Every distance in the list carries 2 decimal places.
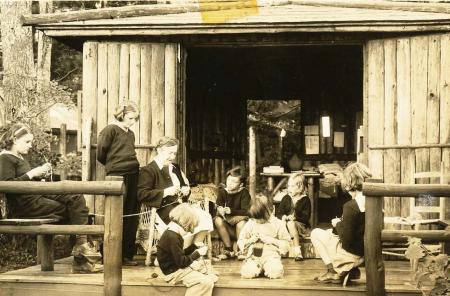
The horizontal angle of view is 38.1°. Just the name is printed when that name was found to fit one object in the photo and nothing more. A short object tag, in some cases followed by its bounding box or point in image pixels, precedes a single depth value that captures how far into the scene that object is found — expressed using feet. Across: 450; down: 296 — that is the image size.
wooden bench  21.44
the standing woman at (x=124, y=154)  26.07
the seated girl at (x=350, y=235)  21.49
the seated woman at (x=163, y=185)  24.91
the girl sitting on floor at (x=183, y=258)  20.34
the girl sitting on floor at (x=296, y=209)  30.71
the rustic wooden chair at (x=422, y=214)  26.78
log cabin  29.32
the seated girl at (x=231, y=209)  29.81
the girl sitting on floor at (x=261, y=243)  23.21
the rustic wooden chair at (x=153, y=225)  26.73
